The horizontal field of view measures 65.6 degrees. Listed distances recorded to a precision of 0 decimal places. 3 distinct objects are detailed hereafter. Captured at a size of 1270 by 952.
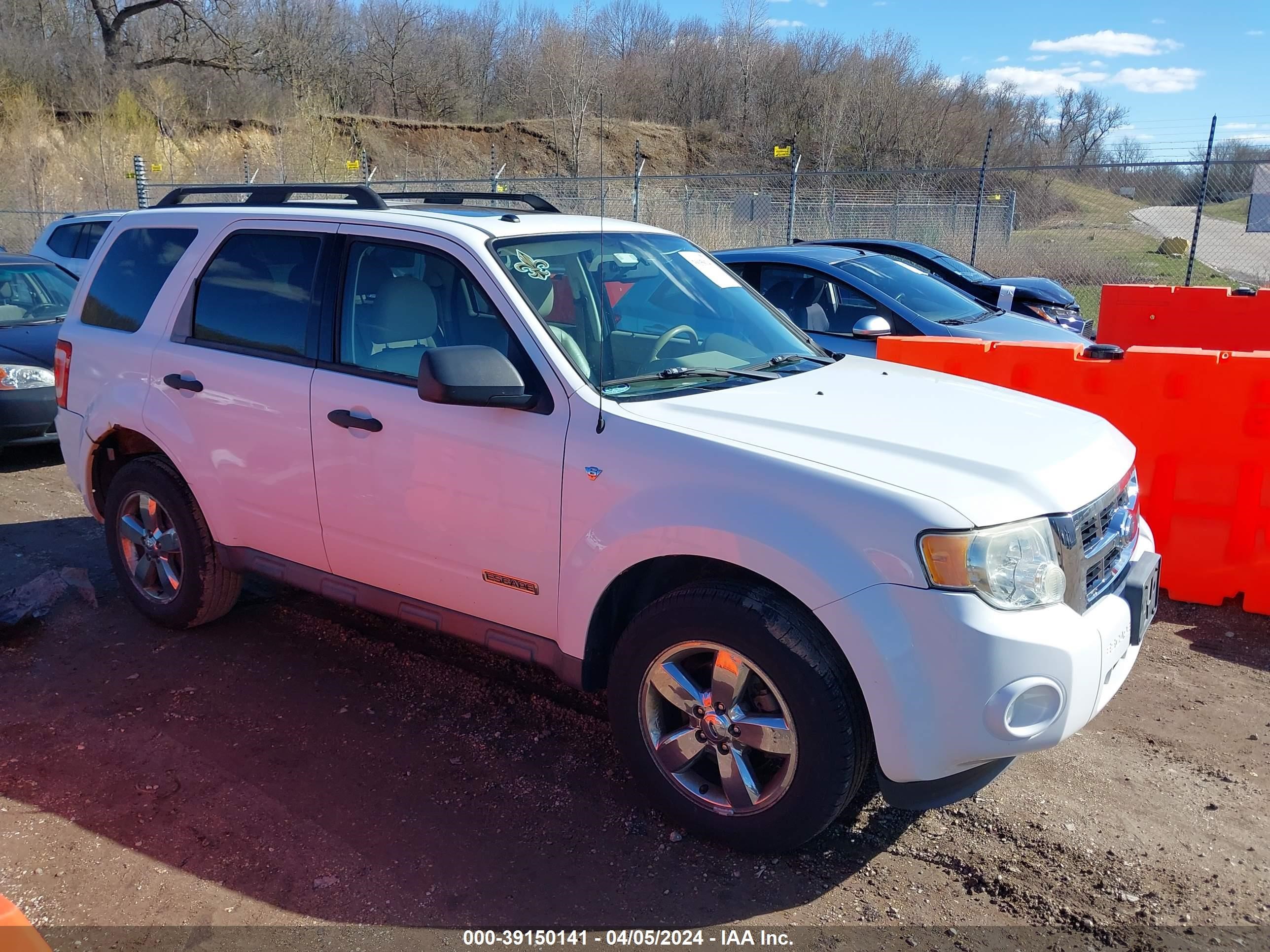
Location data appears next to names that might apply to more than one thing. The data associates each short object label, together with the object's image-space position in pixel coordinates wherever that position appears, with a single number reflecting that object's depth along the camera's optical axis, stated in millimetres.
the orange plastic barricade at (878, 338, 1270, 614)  4855
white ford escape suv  2682
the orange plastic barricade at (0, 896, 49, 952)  1660
